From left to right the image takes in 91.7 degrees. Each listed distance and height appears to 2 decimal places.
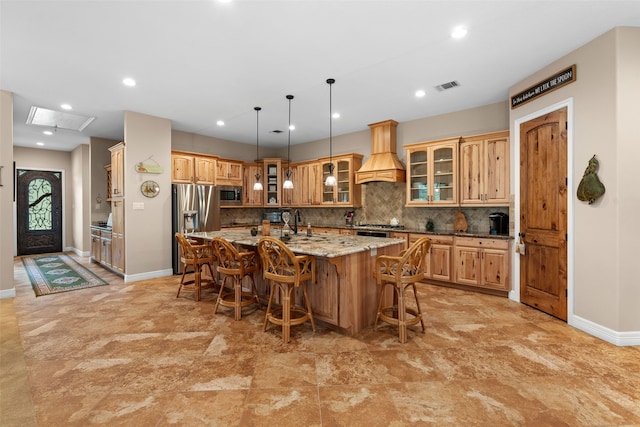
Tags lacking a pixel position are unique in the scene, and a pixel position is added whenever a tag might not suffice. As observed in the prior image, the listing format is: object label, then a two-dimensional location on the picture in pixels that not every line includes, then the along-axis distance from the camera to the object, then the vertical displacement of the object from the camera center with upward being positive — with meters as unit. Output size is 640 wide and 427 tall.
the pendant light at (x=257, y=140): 5.08 +1.74
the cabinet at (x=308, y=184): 7.16 +0.64
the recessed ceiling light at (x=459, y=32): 2.92 +1.71
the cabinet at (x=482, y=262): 4.39 -0.77
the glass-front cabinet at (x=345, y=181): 6.60 +0.65
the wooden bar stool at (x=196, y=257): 4.15 -0.63
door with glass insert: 8.19 +0.04
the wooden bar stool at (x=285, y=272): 2.93 -0.60
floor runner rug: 4.97 -1.17
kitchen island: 3.04 -0.71
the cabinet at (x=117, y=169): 5.55 +0.80
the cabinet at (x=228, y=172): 6.92 +0.90
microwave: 6.89 +0.38
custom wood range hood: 5.71 +0.97
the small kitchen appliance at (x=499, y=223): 4.73 -0.20
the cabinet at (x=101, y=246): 6.19 -0.71
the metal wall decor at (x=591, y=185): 3.04 +0.24
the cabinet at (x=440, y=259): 4.89 -0.78
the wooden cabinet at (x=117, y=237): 5.52 -0.45
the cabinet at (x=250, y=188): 7.48 +0.57
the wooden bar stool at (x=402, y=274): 2.92 -0.62
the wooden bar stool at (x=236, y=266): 3.49 -0.64
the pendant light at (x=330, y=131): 4.12 +1.71
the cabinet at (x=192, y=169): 6.16 +0.90
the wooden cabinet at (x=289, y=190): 7.65 +0.54
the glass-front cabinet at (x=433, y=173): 5.12 +0.65
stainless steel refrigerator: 5.80 +0.04
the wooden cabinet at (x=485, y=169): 4.62 +0.63
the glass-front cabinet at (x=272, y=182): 7.78 +0.75
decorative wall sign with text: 3.37 +1.47
